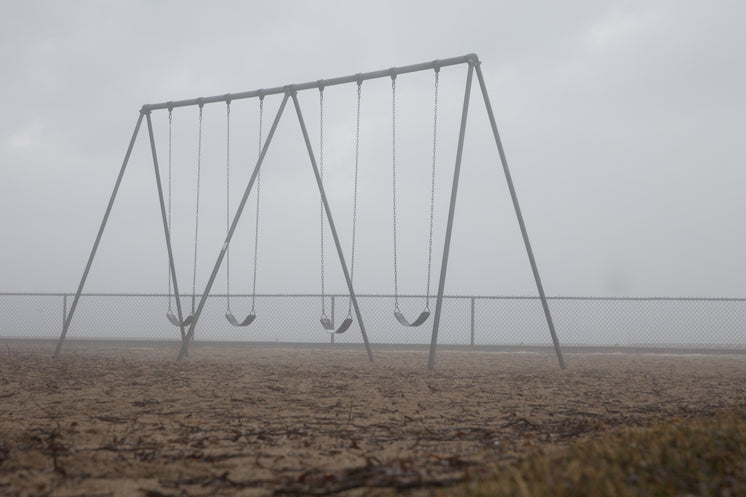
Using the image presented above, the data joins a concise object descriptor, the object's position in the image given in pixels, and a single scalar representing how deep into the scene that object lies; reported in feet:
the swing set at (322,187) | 26.20
